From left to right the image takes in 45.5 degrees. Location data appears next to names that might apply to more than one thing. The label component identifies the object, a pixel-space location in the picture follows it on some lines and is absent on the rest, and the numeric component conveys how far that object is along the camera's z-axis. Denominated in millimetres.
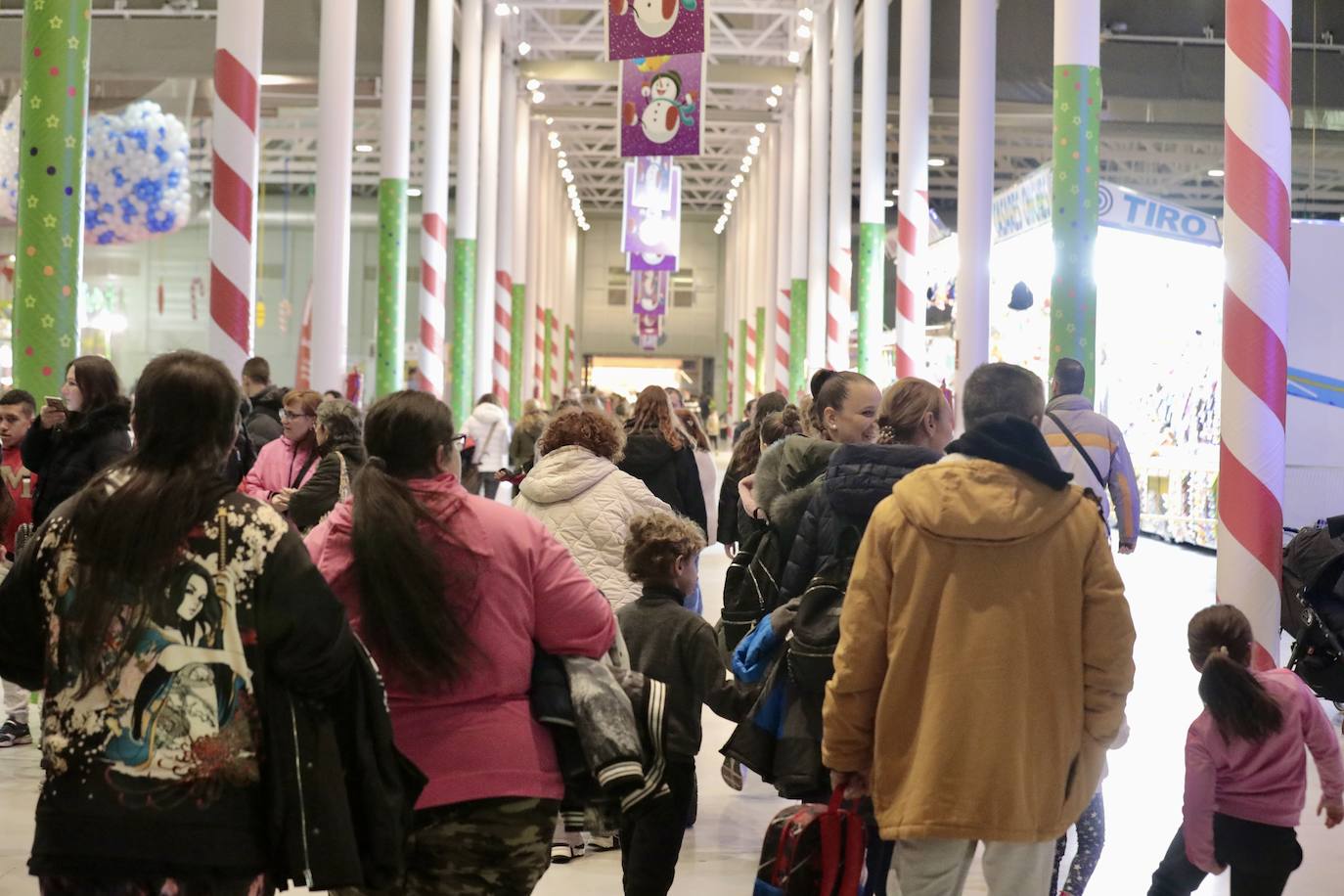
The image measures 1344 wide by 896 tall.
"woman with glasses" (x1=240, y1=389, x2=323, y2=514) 6414
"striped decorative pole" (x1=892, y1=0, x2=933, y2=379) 17078
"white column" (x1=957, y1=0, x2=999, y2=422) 13547
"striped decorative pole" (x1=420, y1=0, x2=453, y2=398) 19188
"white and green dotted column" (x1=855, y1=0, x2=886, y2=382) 19297
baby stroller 5520
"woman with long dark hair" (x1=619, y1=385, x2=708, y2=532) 6816
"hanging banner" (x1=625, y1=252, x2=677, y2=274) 25016
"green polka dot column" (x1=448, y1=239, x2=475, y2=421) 22562
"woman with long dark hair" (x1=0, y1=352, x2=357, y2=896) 2354
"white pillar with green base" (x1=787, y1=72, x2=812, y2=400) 26719
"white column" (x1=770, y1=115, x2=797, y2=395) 28953
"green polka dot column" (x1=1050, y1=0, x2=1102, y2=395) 10883
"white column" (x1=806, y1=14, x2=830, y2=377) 24328
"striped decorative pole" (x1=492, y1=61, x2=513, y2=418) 27109
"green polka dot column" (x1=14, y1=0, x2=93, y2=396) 6934
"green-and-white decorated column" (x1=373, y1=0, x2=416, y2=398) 17141
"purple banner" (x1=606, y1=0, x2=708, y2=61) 13359
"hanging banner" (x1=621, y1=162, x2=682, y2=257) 24609
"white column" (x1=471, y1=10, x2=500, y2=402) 24297
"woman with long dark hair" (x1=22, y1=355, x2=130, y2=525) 5832
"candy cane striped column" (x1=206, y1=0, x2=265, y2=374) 9625
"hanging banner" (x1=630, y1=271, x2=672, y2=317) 36906
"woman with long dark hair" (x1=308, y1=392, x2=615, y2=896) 2783
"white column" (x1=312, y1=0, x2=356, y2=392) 15055
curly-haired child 4223
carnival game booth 14516
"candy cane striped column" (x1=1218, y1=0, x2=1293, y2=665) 6074
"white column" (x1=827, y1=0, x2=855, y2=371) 22266
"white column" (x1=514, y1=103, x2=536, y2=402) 29859
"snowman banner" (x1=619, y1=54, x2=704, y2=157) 16391
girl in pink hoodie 3895
